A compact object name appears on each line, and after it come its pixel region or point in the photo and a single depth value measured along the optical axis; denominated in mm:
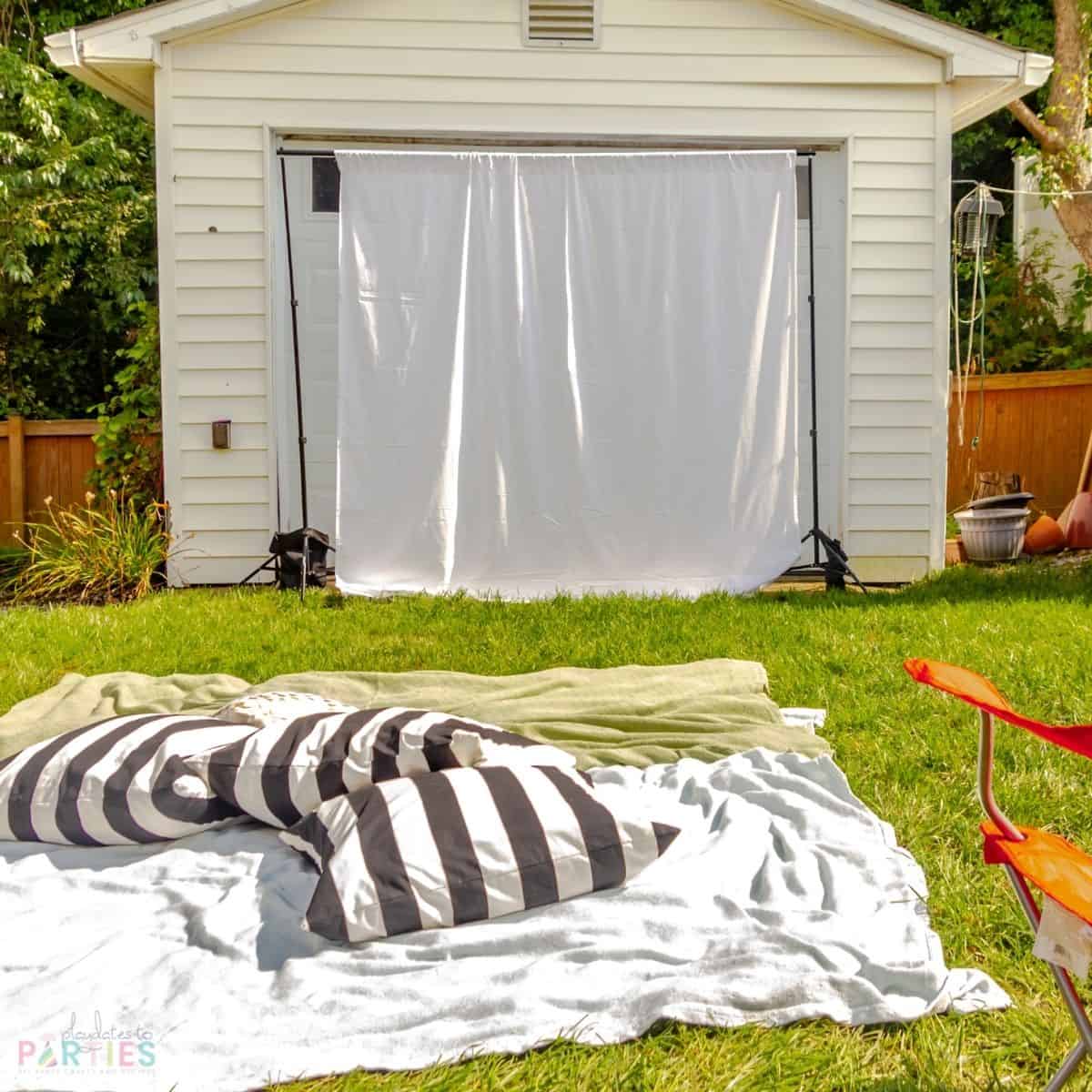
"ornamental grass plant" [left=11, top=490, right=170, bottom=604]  6117
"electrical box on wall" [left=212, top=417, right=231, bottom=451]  6242
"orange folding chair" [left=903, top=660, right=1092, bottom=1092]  1355
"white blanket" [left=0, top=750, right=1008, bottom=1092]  1836
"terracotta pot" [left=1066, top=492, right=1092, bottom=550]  7680
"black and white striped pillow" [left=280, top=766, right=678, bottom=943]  2105
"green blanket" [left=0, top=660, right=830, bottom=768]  3225
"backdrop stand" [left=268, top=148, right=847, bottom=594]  5727
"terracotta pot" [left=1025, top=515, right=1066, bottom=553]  7668
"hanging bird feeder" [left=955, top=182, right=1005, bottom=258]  7996
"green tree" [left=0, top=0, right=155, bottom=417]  10438
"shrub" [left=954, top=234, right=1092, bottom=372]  10609
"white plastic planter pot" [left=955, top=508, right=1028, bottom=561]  7242
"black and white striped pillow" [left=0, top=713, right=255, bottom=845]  2549
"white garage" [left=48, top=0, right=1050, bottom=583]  6215
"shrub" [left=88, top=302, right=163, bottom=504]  6836
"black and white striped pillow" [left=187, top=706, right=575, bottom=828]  2432
